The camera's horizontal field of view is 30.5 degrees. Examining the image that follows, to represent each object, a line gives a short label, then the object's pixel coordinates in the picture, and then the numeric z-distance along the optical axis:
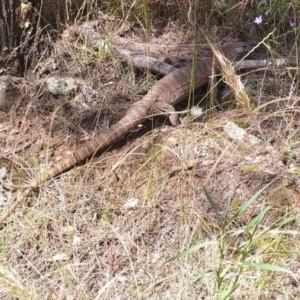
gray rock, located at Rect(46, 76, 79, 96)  3.74
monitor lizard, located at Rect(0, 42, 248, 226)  3.01
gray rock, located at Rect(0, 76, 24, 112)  3.65
